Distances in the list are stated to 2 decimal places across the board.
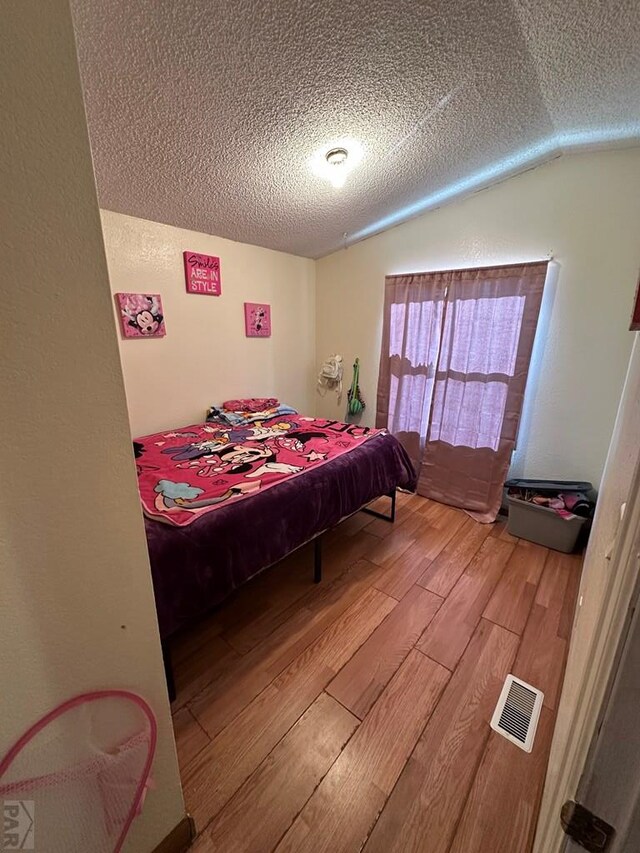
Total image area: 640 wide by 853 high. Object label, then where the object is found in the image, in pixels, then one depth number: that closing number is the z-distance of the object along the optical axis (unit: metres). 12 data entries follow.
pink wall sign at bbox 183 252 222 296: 2.61
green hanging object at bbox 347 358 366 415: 3.41
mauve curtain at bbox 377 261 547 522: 2.34
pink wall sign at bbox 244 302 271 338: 3.09
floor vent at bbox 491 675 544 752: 1.17
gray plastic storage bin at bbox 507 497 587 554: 2.10
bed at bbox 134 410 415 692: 1.21
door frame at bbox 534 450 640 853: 0.40
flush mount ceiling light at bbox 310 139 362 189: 1.81
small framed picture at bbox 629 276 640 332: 0.82
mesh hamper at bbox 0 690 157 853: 0.59
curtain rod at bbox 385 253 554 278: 2.18
